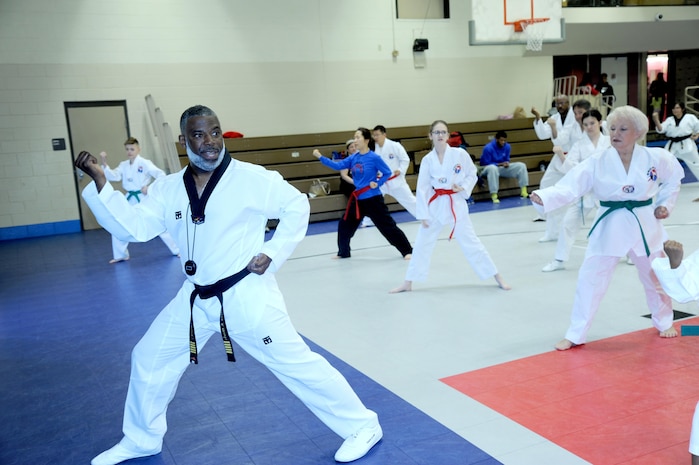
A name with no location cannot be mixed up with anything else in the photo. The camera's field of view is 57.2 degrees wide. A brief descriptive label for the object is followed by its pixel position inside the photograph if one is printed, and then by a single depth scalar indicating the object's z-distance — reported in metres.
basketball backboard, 10.08
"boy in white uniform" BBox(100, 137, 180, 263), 8.70
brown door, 11.93
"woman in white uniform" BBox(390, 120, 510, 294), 5.71
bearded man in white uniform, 2.77
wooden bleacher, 12.19
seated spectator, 12.55
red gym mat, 2.88
